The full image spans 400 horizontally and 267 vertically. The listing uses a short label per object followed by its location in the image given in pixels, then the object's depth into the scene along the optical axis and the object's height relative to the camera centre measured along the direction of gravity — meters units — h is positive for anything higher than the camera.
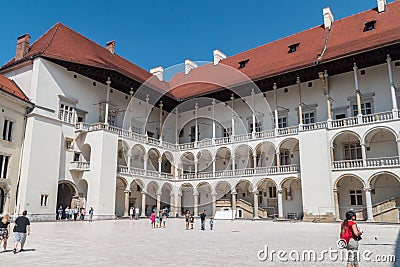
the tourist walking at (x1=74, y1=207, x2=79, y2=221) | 23.72 -0.50
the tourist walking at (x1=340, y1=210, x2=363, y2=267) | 5.43 -0.53
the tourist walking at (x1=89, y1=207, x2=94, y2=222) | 22.64 -0.54
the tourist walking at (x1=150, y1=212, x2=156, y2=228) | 17.57 -0.68
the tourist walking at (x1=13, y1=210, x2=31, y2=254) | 8.19 -0.57
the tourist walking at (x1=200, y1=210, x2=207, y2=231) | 16.93 -0.66
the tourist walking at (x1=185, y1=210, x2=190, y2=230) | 16.95 -0.68
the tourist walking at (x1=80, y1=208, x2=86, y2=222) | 23.70 -0.63
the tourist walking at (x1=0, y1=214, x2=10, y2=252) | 8.41 -0.56
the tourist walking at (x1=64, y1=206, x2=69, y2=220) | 23.77 -0.42
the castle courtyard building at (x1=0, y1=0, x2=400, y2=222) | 23.36 +5.87
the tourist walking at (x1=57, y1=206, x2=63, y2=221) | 23.78 -0.52
